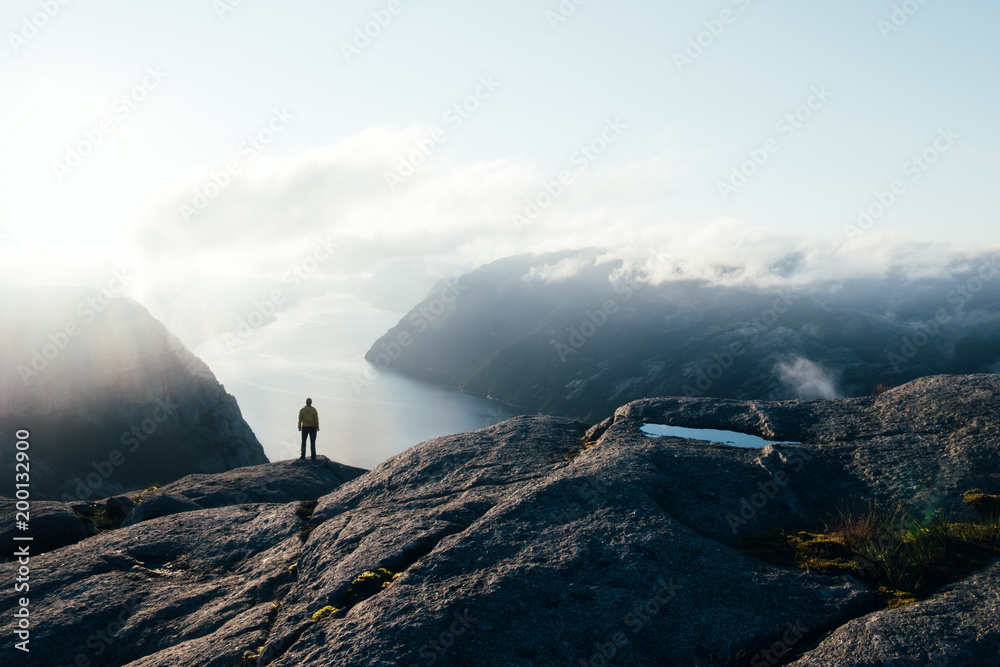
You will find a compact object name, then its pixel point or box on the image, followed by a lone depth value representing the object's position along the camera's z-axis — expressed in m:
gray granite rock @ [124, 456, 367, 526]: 21.58
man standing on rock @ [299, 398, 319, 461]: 32.53
